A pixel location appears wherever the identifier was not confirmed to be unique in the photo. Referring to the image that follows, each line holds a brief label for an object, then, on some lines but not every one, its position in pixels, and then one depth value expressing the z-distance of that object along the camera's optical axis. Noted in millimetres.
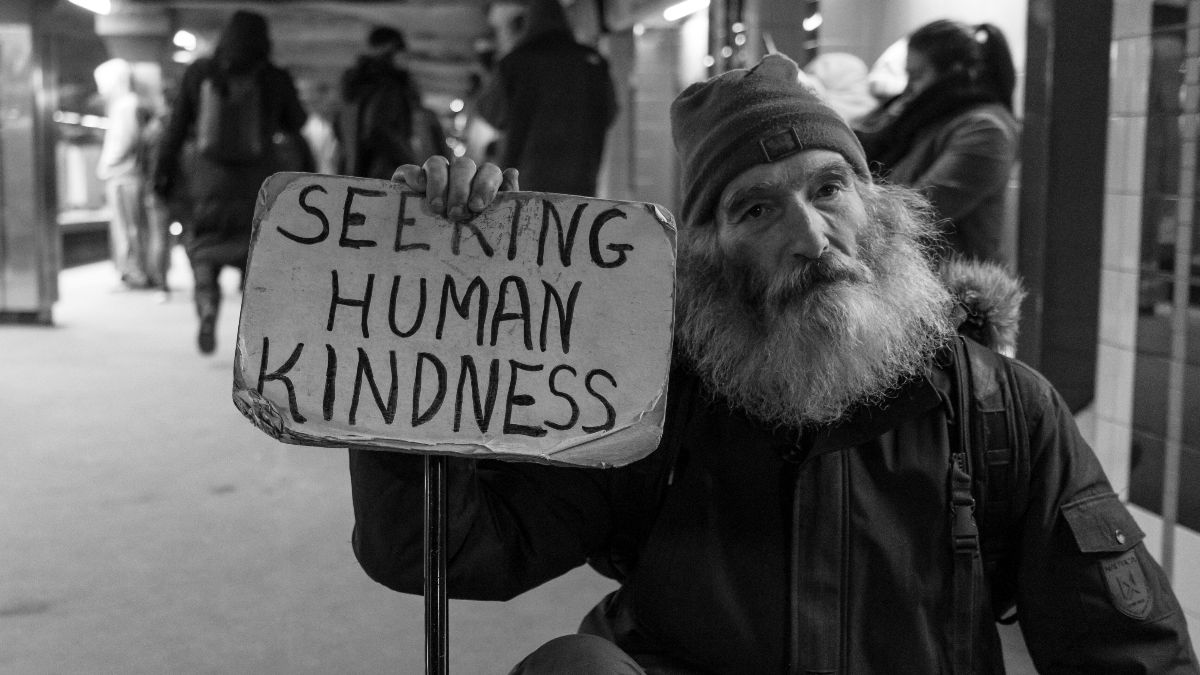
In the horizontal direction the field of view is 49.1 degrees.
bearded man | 1512
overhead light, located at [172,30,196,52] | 16908
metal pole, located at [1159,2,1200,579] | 2641
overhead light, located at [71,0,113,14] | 9128
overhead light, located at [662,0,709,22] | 9383
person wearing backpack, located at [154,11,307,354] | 6180
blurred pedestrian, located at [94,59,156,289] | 9891
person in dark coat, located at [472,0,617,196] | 5672
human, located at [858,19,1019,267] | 3330
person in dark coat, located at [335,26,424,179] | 6824
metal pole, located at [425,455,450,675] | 1401
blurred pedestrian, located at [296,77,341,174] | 13266
